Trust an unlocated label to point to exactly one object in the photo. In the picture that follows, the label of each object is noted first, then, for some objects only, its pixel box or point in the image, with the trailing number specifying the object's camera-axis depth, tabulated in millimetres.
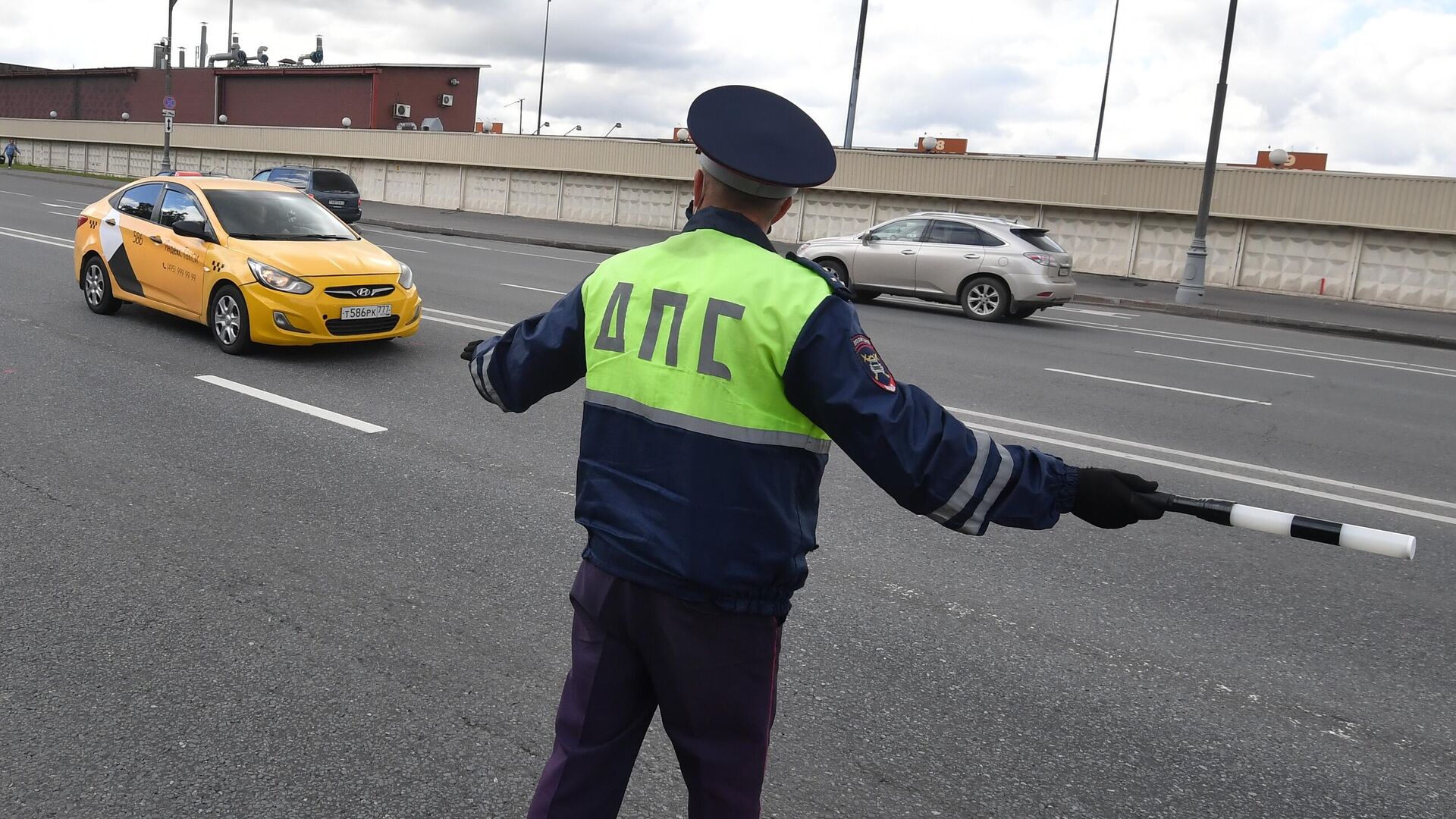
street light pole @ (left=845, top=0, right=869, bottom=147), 28391
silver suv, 17141
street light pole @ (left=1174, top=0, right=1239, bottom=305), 21672
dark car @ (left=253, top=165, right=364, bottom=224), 29203
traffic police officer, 2035
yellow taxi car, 9422
